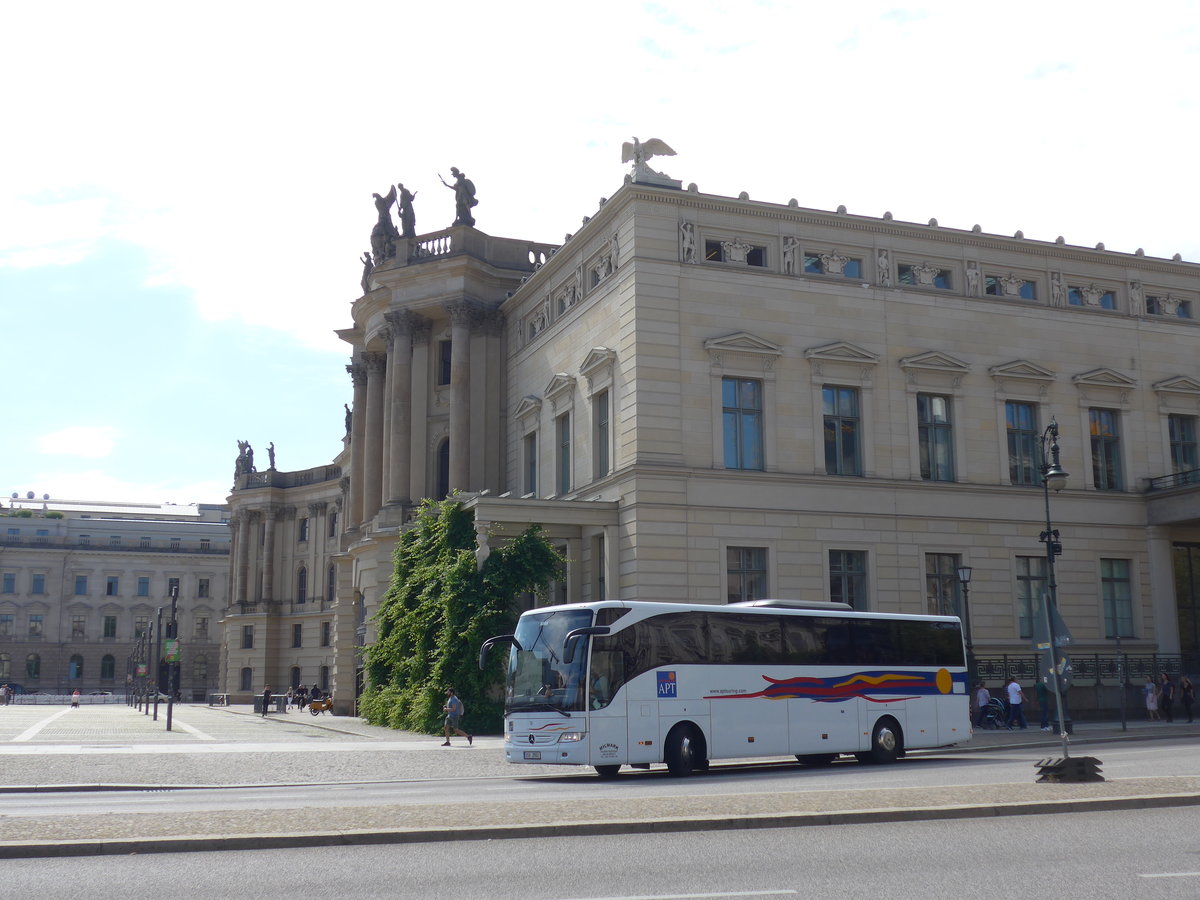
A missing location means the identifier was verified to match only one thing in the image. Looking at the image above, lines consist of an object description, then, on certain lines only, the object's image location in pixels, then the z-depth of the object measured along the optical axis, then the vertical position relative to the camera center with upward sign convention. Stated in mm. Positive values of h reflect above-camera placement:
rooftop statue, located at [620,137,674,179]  44094 +17521
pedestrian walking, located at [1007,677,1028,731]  39781 -1243
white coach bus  25547 -418
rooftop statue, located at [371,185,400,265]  63281 +21156
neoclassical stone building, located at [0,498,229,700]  153125 +9213
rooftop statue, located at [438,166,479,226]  59788 +21582
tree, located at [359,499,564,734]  43375 +1890
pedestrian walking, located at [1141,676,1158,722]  43594 -1293
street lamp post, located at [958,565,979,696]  39594 +1318
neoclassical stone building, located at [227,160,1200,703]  42656 +8683
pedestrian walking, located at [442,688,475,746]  38547 -1347
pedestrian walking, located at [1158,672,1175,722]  43500 -1171
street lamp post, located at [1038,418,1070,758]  23500 +3172
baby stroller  40312 -1614
